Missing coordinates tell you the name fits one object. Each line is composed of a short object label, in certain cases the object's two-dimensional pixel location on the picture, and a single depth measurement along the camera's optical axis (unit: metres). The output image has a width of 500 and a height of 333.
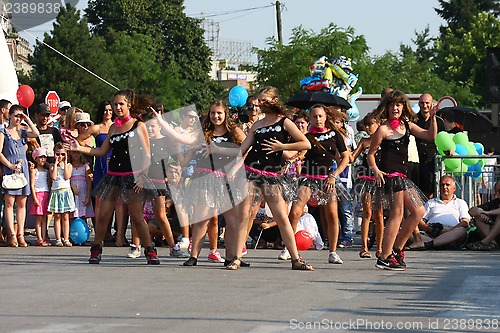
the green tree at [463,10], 97.75
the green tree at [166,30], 88.25
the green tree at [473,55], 70.88
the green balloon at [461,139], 20.50
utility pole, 65.18
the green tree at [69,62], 75.19
